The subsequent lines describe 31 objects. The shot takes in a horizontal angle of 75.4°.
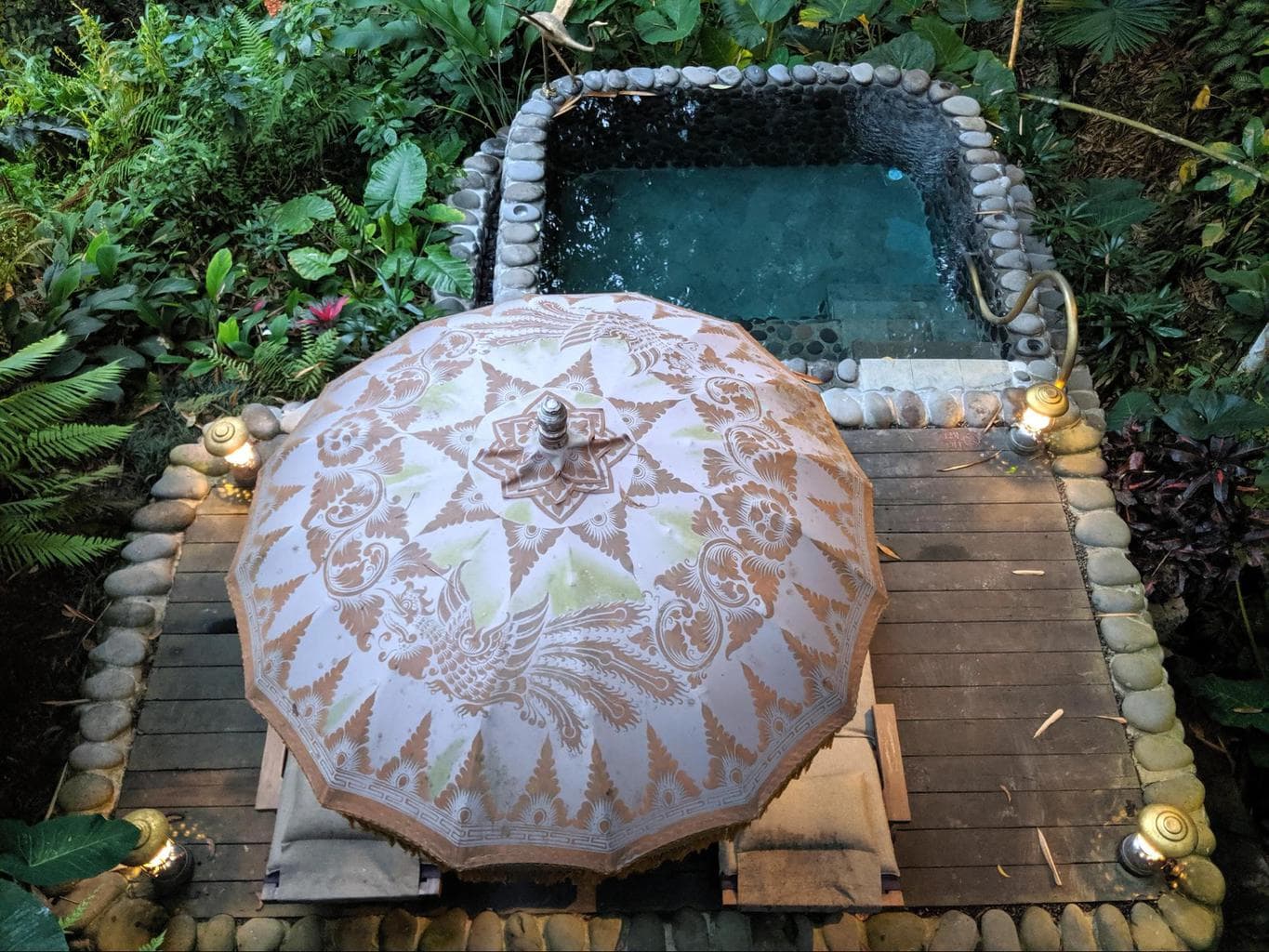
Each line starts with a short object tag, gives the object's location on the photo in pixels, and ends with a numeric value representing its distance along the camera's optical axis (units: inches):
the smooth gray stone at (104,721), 154.0
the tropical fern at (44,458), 161.0
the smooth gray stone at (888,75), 259.9
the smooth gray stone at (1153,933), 140.2
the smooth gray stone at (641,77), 260.4
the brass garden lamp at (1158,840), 139.4
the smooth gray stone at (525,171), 241.0
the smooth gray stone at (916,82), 258.7
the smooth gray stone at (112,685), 157.8
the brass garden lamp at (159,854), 136.6
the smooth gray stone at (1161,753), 154.7
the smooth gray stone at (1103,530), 176.7
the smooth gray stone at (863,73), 259.6
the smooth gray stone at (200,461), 181.9
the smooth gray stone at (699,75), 261.4
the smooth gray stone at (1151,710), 158.2
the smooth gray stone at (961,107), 256.2
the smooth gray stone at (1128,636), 165.8
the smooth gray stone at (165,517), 175.9
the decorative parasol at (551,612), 92.7
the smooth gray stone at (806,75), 261.7
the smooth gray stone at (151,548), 172.4
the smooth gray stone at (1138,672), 162.1
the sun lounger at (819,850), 135.7
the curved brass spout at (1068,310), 165.9
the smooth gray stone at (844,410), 193.6
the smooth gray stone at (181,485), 178.2
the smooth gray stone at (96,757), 151.6
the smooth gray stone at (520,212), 233.1
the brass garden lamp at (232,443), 171.8
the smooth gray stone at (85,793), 147.6
